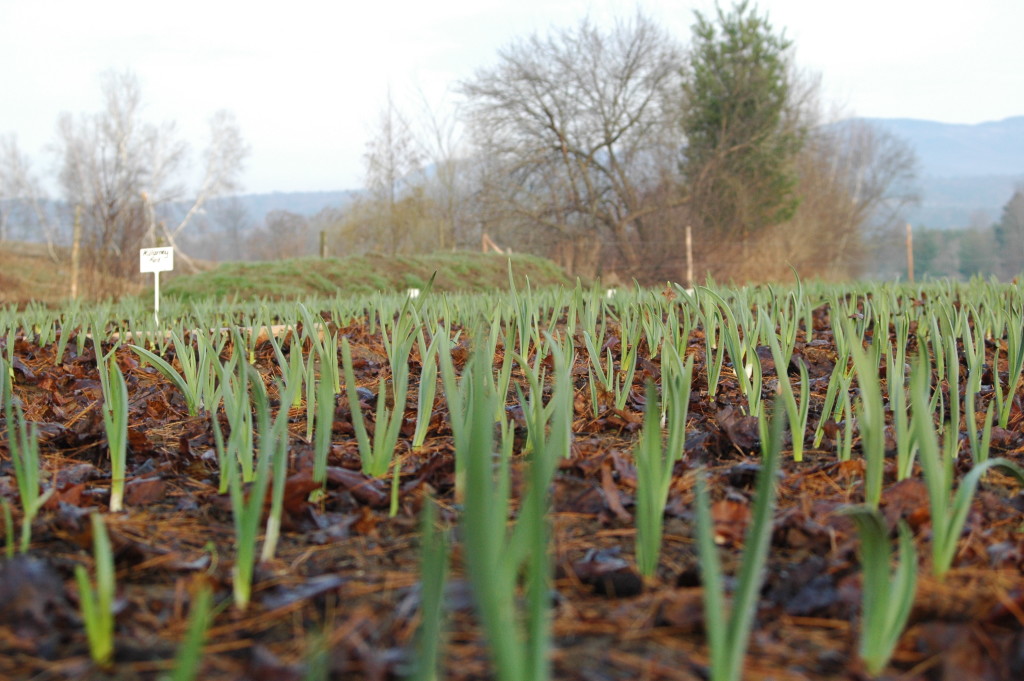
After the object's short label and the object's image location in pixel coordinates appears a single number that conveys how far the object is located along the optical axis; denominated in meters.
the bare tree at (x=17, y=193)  38.38
